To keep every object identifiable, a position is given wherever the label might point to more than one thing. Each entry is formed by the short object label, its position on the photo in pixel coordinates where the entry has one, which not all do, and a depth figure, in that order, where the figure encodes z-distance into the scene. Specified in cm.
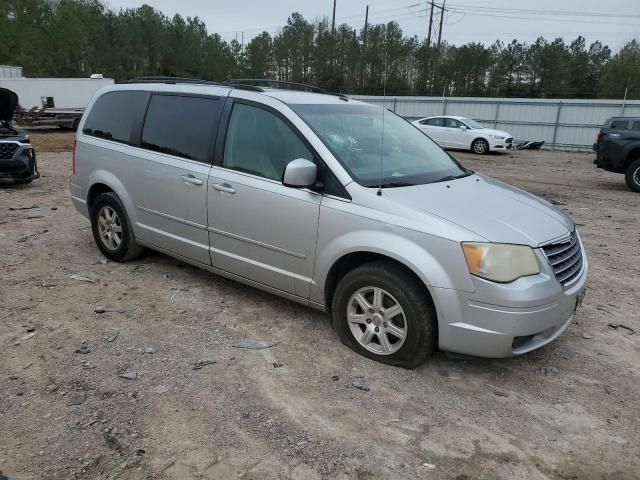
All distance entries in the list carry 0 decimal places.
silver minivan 322
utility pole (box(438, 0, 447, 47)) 4973
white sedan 2136
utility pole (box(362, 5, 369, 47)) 5213
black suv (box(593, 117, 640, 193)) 1168
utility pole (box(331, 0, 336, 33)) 5097
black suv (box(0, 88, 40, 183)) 938
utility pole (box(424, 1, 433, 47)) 5006
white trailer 2483
